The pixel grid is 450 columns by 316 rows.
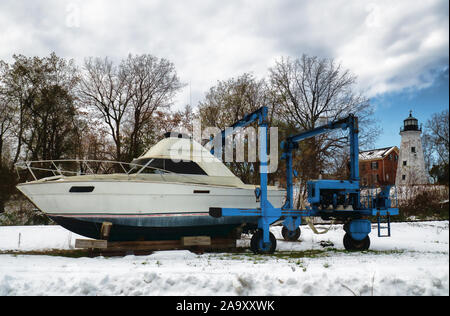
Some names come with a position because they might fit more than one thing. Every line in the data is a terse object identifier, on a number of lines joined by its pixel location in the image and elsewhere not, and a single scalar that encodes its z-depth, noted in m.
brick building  43.67
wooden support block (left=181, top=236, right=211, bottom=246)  9.20
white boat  8.77
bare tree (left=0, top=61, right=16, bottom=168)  20.12
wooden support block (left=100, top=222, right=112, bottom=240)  8.71
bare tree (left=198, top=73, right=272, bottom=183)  24.14
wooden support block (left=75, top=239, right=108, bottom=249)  8.47
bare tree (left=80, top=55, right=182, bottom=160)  22.39
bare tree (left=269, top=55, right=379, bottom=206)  22.72
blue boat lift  9.60
